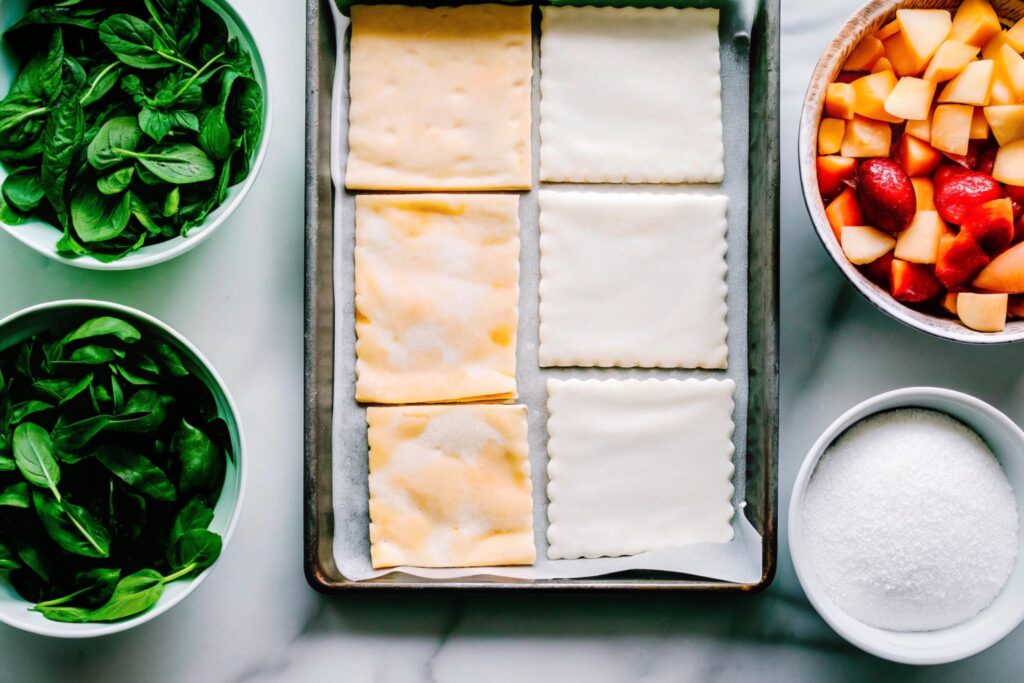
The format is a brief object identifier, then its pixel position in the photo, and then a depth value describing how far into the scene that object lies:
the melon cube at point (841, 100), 0.92
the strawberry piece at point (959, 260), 0.90
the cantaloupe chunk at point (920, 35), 0.93
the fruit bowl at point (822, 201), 0.90
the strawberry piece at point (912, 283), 0.92
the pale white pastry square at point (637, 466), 1.00
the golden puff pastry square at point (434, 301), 1.01
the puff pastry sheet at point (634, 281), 1.02
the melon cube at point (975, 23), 0.92
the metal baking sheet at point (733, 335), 0.94
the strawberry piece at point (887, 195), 0.89
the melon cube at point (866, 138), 0.93
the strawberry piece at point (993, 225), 0.89
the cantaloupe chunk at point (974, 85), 0.91
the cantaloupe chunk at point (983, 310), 0.91
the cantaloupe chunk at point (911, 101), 0.92
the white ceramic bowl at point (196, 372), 0.86
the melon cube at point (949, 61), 0.92
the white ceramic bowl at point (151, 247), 0.90
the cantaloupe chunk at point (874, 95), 0.92
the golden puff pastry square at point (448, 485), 1.00
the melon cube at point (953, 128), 0.92
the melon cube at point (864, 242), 0.92
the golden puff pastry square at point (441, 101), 1.02
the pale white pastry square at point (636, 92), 1.03
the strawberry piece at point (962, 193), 0.90
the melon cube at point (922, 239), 0.92
